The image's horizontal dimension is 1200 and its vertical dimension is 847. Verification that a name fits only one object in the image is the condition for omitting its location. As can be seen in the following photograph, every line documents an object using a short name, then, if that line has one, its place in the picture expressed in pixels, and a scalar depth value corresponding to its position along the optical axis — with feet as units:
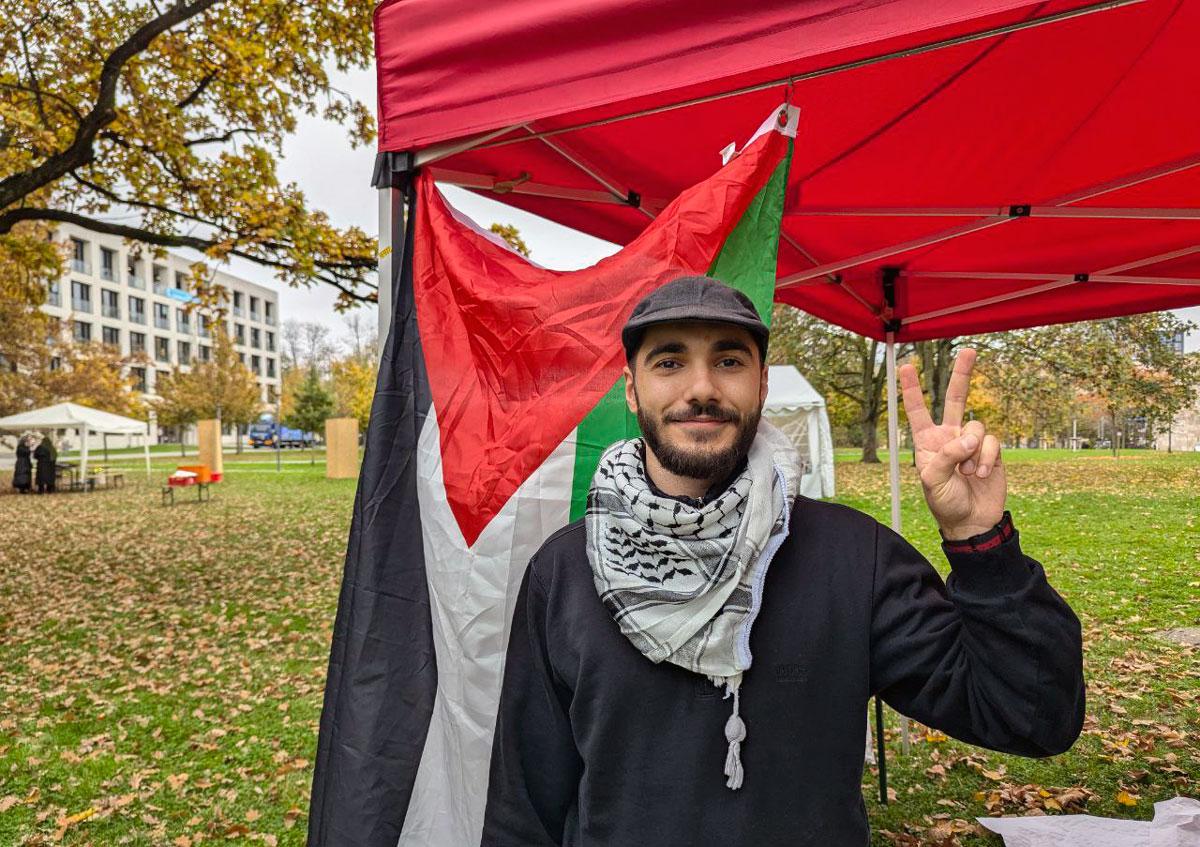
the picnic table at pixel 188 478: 58.13
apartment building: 180.34
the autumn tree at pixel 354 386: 126.11
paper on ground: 10.48
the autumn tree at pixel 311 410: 128.36
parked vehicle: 192.13
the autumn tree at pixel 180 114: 22.62
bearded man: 3.92
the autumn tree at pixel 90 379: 100.32
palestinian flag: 6.18
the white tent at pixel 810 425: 52.34
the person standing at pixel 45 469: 68.95
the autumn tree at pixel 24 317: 28.91
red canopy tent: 5.74
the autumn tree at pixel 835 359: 82.99
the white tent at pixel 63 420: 69.36
